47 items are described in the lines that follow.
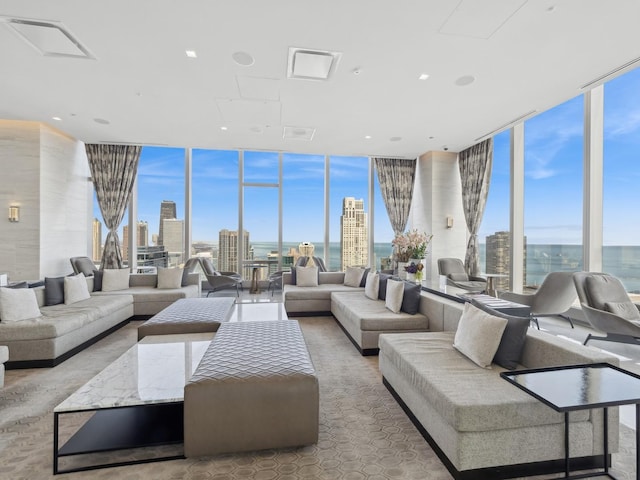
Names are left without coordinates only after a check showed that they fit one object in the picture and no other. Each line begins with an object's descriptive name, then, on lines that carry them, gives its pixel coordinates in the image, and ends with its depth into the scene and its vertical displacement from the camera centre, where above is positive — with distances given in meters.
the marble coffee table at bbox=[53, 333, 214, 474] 1.84 -0.97
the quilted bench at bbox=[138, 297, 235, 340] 3.33 -0.89
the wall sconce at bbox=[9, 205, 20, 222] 5.54 +0.42
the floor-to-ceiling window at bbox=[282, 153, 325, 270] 8.10 +0.95
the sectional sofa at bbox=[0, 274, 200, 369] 3.16 -0.98
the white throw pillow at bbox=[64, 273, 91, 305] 4.25 -0.71
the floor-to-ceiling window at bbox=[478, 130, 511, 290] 6.34 +0.45
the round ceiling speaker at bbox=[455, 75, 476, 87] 3.90 +2.02
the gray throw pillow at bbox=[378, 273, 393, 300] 4.61 -0.69
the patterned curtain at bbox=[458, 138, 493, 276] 6.67 +1.17
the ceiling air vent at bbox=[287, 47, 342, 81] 3.44 +2.02
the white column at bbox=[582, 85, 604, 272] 4.79 +1.03
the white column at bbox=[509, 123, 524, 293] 6.07 +0.67
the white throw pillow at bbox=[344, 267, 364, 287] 5.98 -0.69
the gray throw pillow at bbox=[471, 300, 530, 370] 2.18 -0.69
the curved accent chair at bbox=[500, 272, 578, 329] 4.09 -0.70
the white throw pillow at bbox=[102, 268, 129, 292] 5.33 -0.71
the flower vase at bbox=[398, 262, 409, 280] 4.79 -0.45
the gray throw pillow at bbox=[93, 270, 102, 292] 5.35 -0.73
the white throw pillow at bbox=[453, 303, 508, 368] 2.18 -0.68
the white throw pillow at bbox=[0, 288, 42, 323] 3.24 -0.71
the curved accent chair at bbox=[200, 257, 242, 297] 6.49 -0.80
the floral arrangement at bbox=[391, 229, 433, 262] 4.84 -0.06
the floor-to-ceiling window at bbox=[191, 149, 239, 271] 7.79 +0.88
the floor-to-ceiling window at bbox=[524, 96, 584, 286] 5.07 +0.90
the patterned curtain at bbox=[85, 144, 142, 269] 7.02 +1.25
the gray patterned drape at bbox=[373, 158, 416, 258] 8.04 +1.40
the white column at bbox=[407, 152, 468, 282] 7.39 +0.78
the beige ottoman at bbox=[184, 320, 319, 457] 1.86 -1.01
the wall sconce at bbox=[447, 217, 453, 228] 7.39 +0.45
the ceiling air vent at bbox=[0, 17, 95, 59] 2.97 +1.99
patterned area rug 1.78 -1.31
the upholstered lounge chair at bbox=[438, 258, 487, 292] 6.30 -0.63
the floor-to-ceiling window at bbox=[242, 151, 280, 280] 7.96 +0.78
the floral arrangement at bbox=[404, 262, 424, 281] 4.55 -0.40
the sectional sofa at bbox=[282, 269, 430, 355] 3.62 -0.91
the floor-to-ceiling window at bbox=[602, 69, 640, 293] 4.48 +0.92
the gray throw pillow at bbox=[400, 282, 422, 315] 3.79 -0.70
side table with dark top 1.38 -0.69
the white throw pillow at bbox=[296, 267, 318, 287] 5.93 -0.70
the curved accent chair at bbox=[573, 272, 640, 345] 3.26 -0.73
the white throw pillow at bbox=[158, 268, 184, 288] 5.59 -0.69
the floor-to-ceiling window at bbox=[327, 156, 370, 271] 8.27 +0.75
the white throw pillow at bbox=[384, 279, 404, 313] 3.88 -0.69
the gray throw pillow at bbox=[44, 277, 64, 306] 4.07 -0.69
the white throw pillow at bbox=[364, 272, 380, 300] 4.68 -0.68
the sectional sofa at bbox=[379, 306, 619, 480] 1.66 -1.00
